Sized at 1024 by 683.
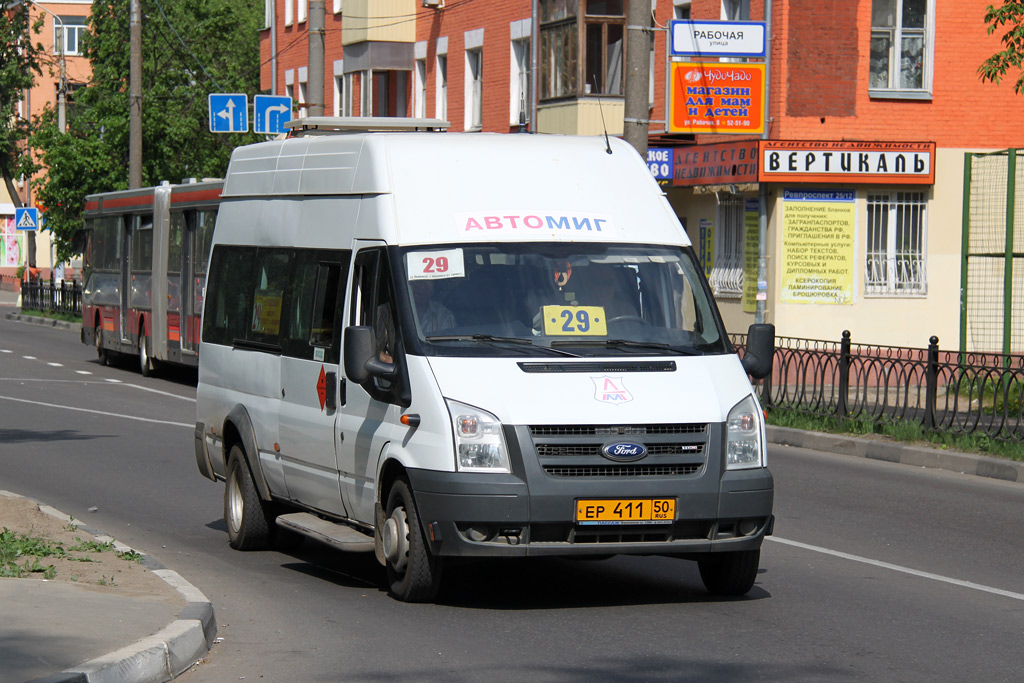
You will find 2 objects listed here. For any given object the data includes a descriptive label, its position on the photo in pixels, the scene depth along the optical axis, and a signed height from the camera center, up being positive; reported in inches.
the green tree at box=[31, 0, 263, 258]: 1913.1 +175.8
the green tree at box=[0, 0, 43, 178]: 2544.3 +287.0
